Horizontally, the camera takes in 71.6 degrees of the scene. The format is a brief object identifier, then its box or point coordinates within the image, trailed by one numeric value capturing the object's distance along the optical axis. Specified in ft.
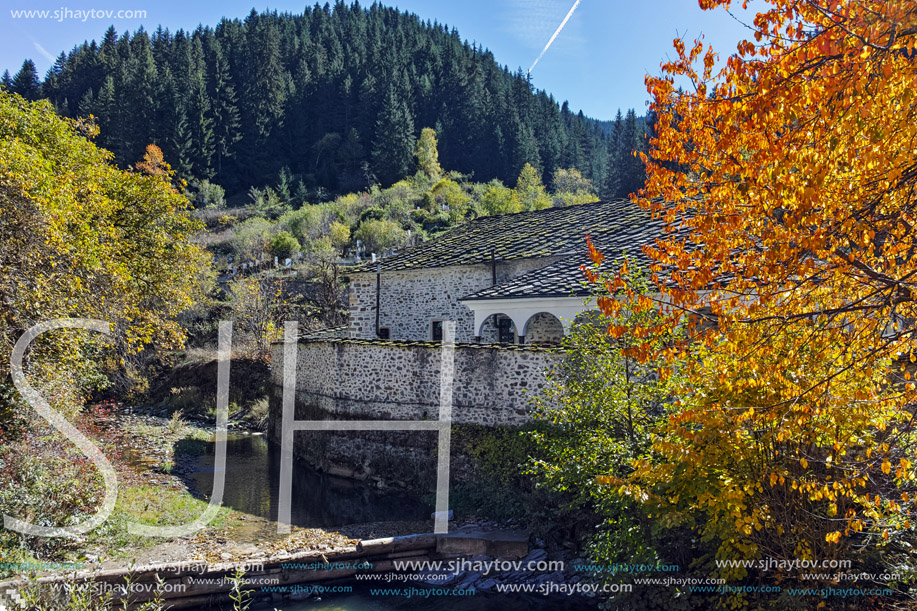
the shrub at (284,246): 143.84
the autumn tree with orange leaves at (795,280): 14.89
